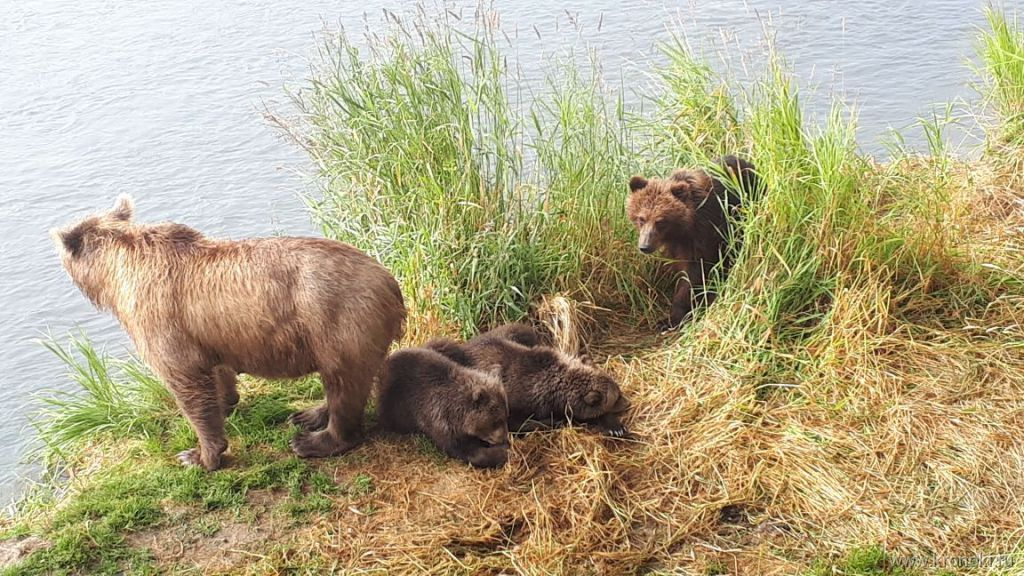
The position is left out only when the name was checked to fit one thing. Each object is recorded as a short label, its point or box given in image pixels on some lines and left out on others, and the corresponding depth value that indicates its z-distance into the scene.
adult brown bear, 4.75
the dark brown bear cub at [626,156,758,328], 6.21
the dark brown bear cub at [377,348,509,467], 5.00
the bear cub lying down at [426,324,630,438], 5.23
